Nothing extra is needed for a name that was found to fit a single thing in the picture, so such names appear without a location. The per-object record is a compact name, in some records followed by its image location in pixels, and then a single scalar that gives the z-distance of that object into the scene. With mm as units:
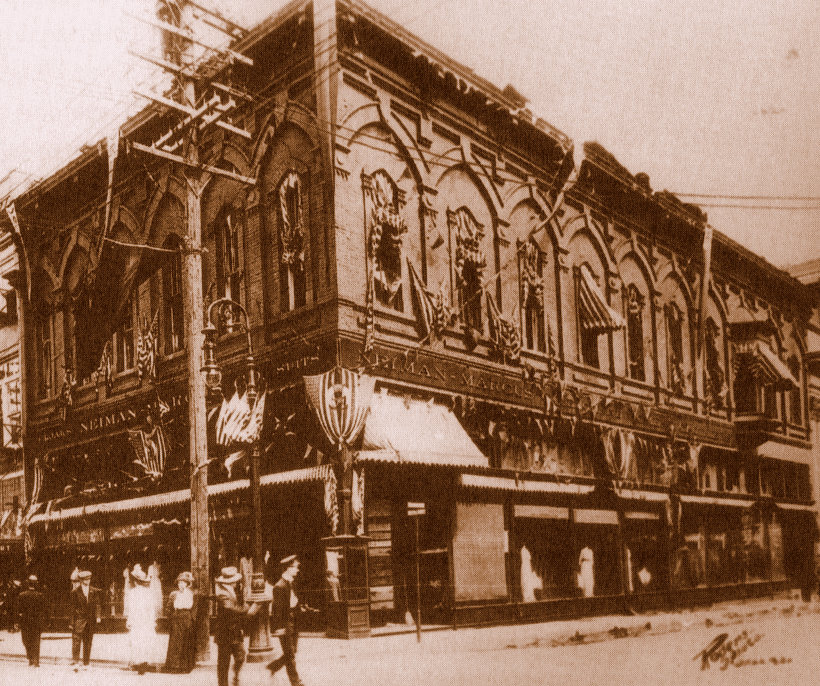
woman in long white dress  14383
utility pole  13633
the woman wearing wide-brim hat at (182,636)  13312
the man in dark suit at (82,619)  15234
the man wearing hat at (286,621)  11148
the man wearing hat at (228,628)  11492
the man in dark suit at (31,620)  15656
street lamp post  12602
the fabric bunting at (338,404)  15789
